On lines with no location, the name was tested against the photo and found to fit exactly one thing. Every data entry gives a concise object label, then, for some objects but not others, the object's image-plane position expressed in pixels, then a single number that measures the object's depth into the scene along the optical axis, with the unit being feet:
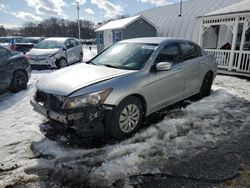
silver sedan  11.21
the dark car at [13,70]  20.78
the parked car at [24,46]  56.29
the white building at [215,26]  34.63
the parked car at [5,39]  70.49
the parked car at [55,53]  35.83
